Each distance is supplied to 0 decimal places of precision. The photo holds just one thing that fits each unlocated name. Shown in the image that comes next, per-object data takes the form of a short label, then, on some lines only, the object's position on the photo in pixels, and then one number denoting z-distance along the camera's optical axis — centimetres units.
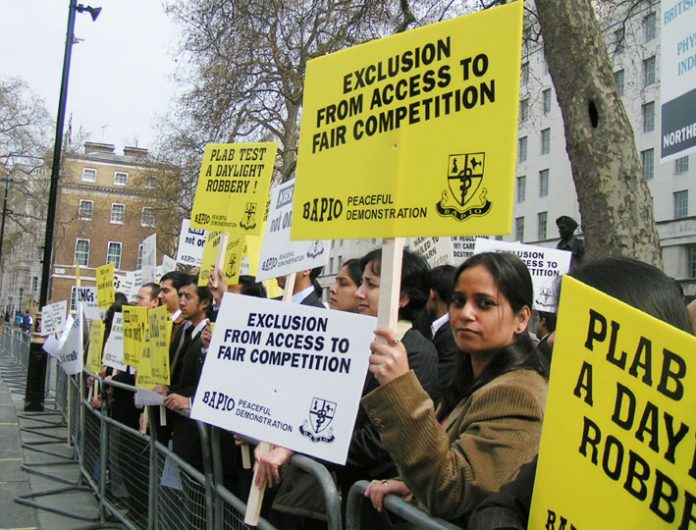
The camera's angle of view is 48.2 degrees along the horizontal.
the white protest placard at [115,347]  638
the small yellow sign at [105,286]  845
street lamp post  1223
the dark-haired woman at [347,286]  378
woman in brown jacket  193
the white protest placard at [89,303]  861
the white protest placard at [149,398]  435
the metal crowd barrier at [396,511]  180
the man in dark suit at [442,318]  378
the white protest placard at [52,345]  984
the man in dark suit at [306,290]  437
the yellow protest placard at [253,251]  654
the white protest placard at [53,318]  1110
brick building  6431
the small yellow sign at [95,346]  709
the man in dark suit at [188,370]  418
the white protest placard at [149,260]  941
